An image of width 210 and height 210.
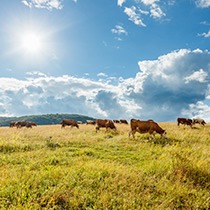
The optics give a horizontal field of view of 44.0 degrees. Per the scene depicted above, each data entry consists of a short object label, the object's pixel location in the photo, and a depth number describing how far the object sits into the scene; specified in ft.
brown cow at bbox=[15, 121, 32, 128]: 155.53
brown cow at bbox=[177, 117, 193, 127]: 125.90
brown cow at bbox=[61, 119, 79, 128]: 134.31
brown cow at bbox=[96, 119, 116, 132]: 99.04
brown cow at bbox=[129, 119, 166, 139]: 70.79
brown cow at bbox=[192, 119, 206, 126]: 143.11
